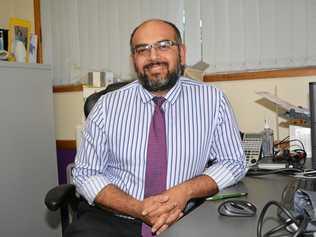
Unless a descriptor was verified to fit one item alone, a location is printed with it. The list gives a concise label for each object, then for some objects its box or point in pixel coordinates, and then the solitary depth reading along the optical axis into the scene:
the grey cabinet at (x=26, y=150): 2.02
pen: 1.11
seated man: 1.29
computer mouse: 0.91
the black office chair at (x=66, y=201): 1.31
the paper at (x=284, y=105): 1.65
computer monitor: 1.28
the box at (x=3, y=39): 2.18
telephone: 1.64
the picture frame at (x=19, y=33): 2.23
